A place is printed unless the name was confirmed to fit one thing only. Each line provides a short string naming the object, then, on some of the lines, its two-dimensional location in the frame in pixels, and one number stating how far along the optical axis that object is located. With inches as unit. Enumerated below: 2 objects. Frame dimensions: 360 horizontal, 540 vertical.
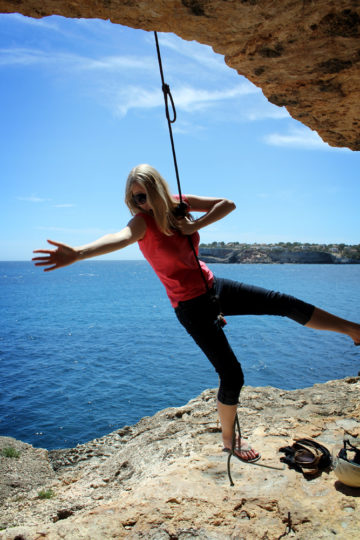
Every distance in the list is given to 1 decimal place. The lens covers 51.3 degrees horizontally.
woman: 123.6
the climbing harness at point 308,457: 129.3
